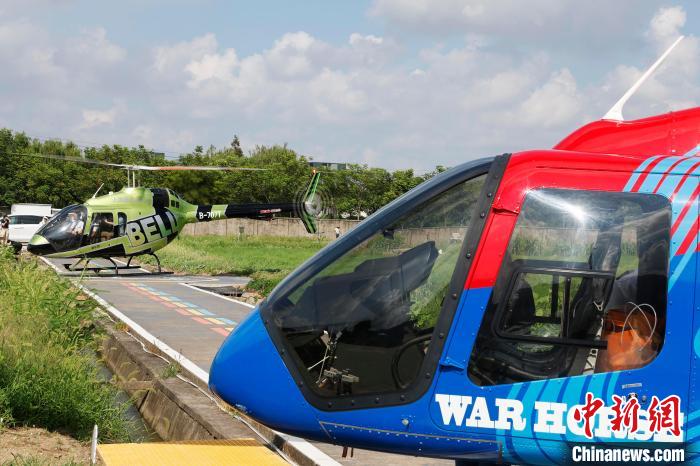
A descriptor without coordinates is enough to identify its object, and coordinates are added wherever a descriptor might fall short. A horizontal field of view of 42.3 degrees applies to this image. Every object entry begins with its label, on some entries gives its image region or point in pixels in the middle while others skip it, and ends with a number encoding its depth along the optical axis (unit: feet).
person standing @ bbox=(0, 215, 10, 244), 142.44
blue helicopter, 15.92
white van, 149.28
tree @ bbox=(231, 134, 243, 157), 411.05
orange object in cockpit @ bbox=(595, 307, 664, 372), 16.06
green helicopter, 95.20
